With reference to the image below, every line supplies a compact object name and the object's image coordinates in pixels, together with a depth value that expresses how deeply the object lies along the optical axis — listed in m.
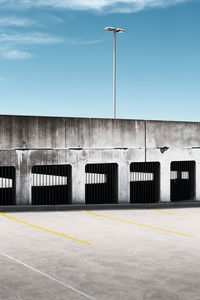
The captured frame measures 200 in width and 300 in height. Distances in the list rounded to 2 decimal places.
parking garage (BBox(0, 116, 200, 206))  19.75
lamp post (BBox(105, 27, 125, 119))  28.52
